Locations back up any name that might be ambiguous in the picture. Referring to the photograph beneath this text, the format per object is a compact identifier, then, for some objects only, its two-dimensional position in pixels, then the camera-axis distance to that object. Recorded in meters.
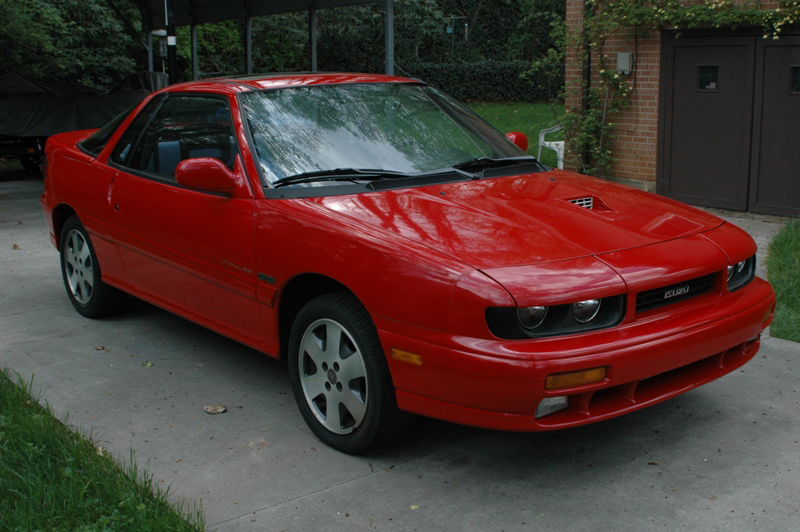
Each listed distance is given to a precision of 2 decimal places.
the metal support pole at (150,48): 18.42
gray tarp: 14.06
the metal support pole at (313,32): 16.81
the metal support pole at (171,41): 12.21
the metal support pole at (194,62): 17.32
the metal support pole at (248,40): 18.67
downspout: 10.67
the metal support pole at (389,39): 12.84
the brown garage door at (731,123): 9.04
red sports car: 3.37
